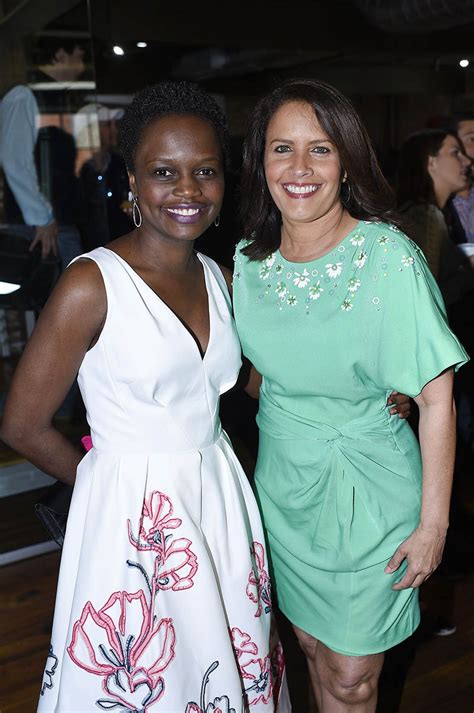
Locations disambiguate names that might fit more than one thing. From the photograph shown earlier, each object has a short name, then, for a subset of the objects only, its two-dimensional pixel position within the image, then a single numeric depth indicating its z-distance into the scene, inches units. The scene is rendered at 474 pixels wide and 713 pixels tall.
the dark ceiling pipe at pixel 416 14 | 126.7
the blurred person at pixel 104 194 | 131.6
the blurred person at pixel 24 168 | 122.5
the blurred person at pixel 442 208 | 130.3
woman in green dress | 61.1
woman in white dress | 60.6
